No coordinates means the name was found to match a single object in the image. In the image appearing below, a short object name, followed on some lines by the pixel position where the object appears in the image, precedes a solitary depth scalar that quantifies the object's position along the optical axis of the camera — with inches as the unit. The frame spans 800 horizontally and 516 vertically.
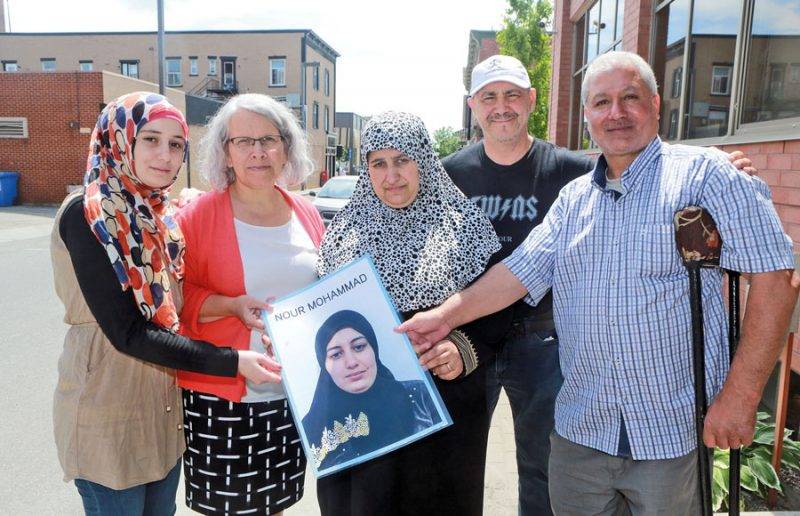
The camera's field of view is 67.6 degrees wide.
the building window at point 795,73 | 144.4
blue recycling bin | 862.5
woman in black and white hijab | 87.0
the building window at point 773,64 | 145.7
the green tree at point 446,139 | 2400.3
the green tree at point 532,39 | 720.3
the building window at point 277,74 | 1732.3
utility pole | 629.9
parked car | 529.0
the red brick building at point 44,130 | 900.6
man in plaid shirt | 71.6
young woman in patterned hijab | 78.7
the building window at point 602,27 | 317.1
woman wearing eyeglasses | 96.9
